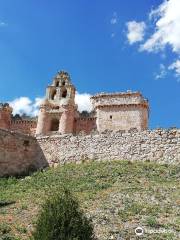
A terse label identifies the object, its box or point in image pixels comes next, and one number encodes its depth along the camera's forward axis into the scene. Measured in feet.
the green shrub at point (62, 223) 20.86
